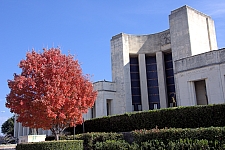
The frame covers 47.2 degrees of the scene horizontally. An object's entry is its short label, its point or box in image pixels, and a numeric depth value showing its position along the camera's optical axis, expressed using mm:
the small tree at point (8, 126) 70862
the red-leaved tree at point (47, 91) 15086
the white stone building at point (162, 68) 25469
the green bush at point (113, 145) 14664
